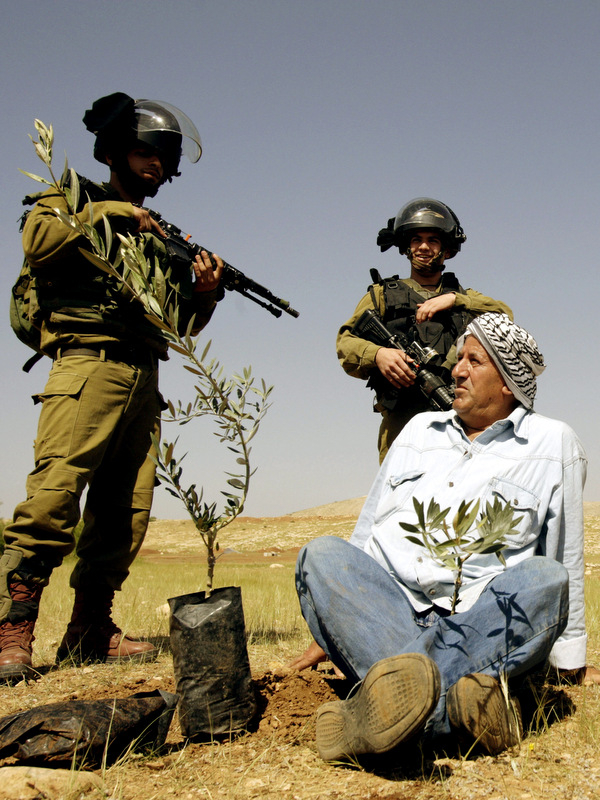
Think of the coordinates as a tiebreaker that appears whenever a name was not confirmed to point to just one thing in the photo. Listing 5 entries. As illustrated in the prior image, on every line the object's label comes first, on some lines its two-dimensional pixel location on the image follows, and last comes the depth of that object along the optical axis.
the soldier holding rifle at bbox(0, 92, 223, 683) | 3.41
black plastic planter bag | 2.32
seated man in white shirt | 2.04
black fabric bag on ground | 1.97
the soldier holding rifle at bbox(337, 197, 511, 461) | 4.34
